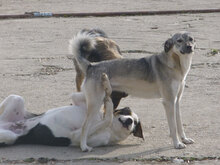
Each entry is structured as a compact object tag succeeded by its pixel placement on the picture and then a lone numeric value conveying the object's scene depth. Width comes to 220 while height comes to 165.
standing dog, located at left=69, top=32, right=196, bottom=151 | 11.33
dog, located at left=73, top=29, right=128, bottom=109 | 12.97
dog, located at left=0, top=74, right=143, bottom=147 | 11.59
